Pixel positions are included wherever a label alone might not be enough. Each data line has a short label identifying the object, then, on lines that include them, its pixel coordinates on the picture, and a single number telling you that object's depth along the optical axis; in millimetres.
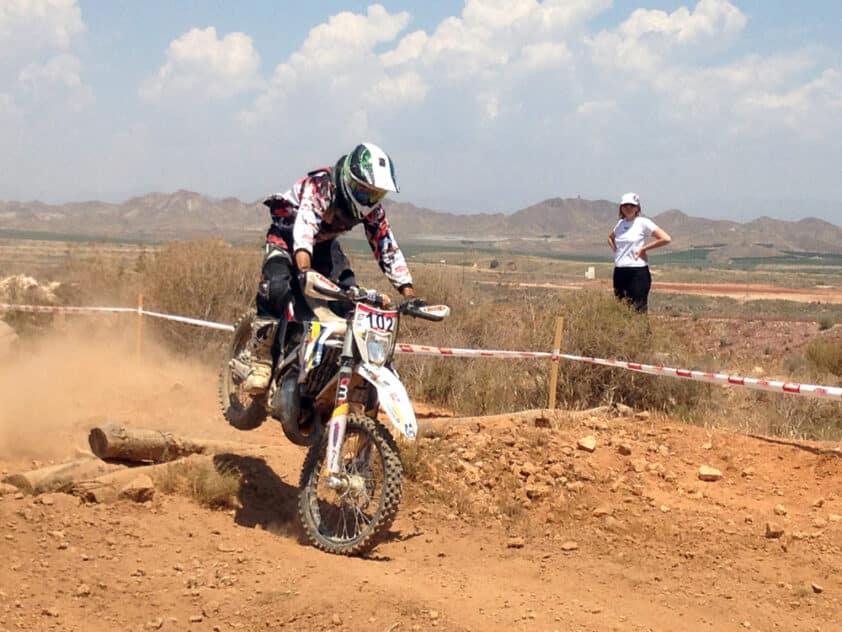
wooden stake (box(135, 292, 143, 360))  12625
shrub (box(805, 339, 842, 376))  14584
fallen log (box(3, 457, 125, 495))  6141
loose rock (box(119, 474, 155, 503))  6250
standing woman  10867
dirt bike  5625
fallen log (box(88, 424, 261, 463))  6879
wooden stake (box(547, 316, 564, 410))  9727
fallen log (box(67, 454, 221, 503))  6195
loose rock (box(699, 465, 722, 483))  7613
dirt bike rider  6012
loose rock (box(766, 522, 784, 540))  6441
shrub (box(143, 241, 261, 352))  14820
